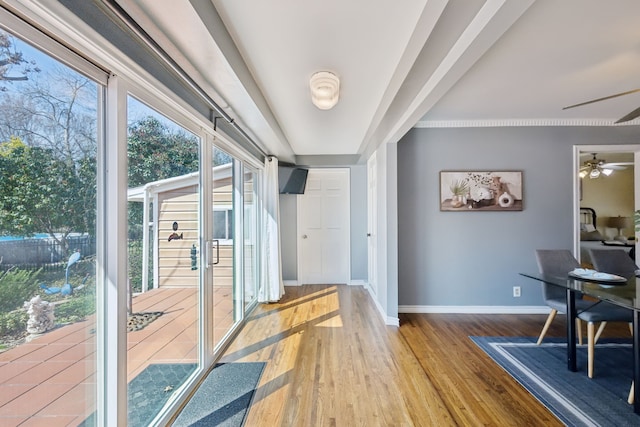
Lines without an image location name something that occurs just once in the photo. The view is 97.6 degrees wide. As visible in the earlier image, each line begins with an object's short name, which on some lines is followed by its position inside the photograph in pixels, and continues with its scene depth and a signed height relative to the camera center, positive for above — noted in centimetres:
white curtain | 403 -38
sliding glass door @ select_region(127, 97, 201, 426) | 151 -28
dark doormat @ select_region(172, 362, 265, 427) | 174 -127
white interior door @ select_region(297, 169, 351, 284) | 504 -24
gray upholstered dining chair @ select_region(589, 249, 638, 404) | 270 -48
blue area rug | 177 -127
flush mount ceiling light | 212 +98
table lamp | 648 -25
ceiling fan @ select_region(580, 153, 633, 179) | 486 +82
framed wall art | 354 +29
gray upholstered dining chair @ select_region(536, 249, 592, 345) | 258 -55
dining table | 176 -56
